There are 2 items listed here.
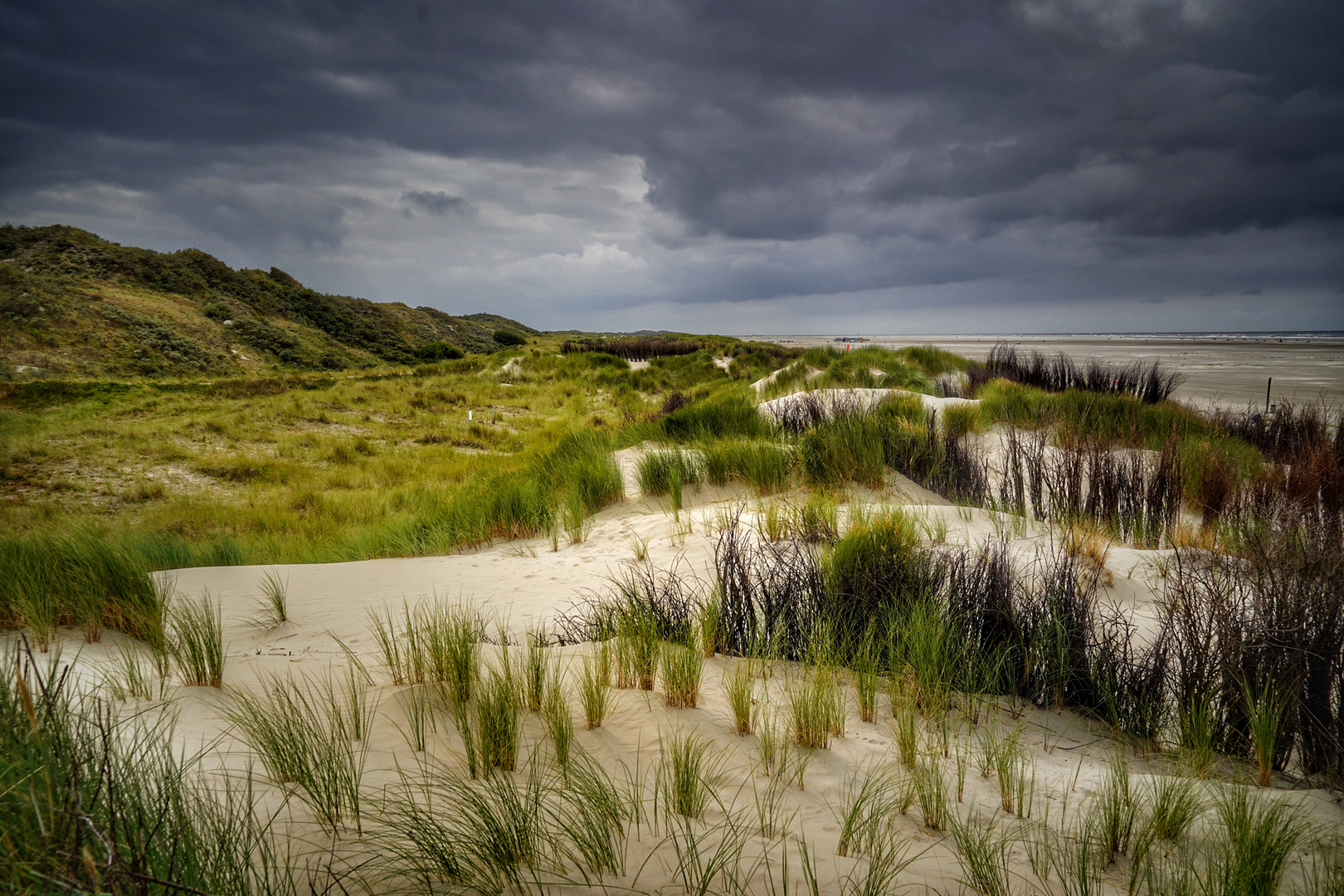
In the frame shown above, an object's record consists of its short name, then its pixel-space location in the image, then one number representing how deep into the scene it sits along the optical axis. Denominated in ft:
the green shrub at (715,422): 29.01
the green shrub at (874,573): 10.40
